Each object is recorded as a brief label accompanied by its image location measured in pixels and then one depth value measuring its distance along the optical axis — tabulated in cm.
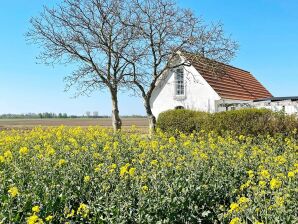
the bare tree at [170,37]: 2108
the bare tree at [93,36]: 2122
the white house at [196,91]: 2353
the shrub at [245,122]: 1378
